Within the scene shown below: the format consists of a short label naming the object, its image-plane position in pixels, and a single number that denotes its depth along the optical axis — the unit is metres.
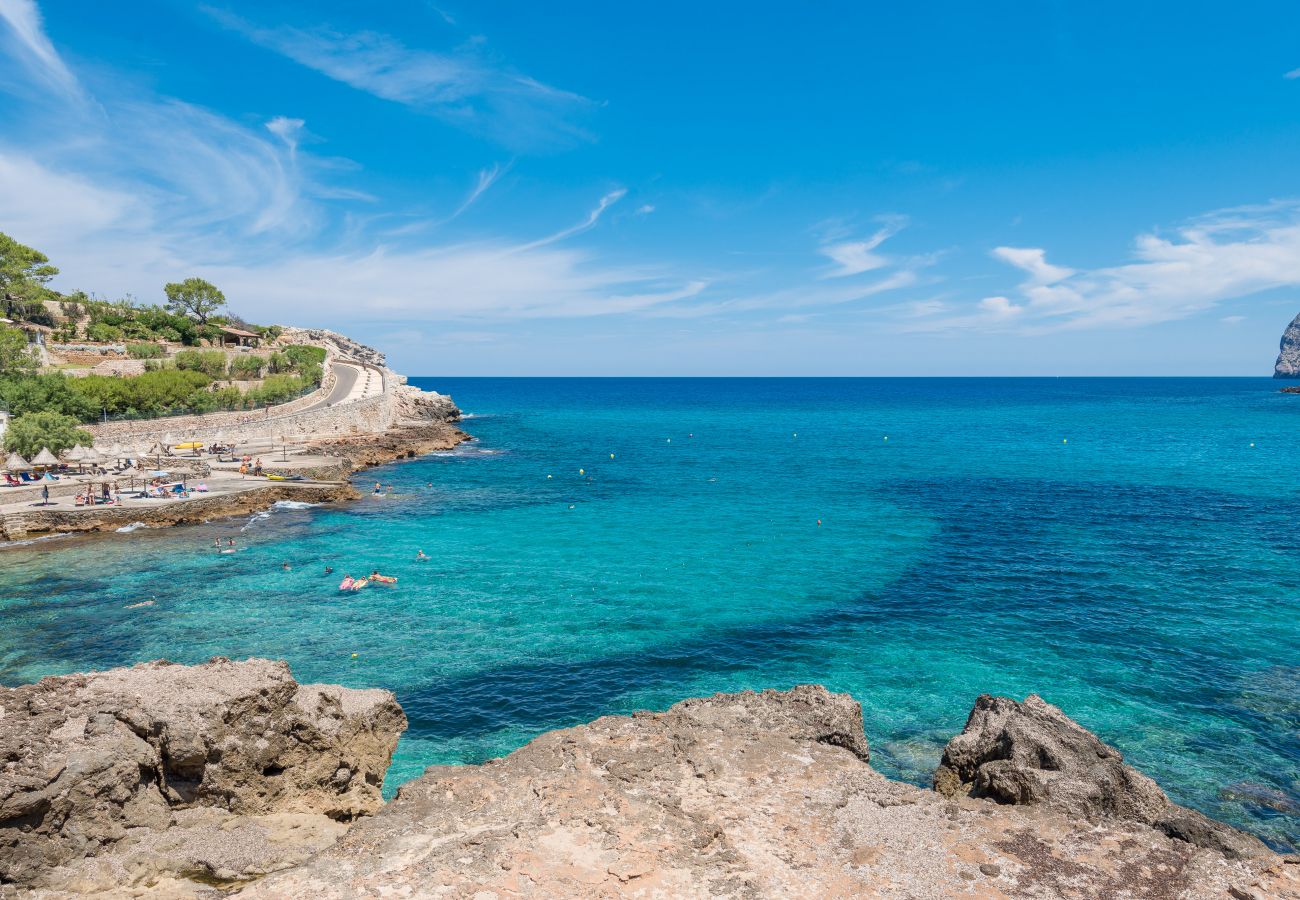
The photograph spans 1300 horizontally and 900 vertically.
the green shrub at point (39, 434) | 46.47
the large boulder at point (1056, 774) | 13.40
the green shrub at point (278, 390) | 78.31
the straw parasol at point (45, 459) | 45.44
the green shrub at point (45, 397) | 52.38
